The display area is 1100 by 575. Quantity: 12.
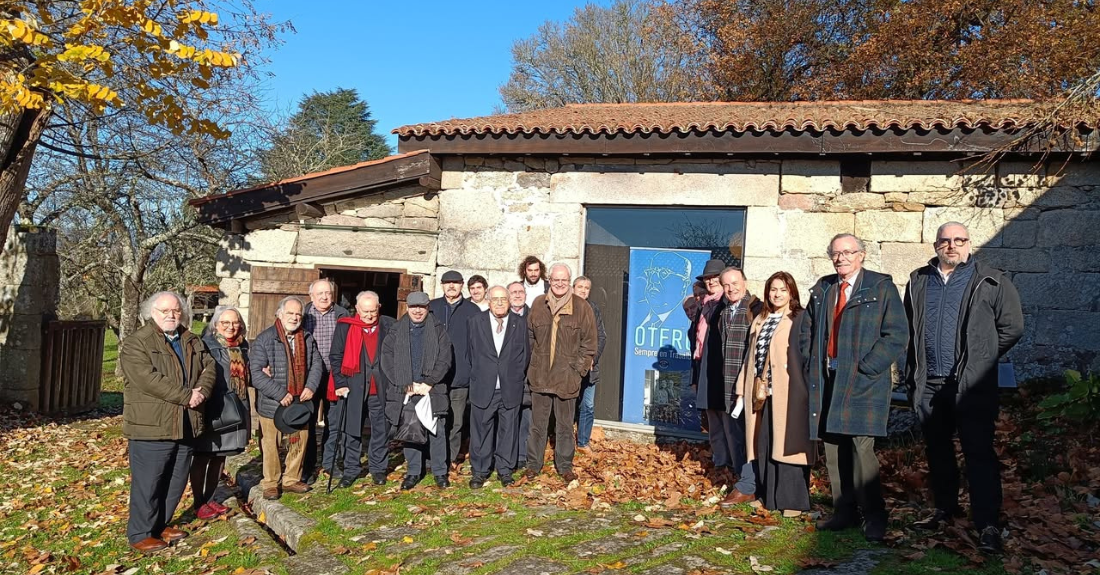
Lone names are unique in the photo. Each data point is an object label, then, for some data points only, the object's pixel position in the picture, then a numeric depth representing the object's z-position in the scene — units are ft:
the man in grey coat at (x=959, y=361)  13.00
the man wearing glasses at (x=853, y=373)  13.58
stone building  21.49
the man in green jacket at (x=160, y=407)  15.11
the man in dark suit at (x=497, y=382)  19.29
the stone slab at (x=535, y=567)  13.03
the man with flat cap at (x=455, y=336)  19.80
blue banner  24.94
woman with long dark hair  15.15
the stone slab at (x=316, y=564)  13.61
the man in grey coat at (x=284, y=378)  17.94
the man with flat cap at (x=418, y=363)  18.79
